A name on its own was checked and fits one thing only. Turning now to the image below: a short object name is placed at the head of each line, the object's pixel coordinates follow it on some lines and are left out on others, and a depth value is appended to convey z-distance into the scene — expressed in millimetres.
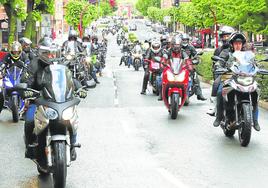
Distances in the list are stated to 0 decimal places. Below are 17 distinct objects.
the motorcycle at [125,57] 45219
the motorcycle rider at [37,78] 7879
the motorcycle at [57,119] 7223
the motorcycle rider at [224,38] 12164
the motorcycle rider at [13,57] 14178
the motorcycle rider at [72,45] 21797
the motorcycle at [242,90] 10336
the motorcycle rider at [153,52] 20172
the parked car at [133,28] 167250
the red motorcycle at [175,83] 14242
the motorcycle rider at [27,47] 14918
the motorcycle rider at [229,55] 11188
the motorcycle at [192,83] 16219
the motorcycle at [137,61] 38094
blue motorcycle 13989
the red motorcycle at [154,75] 19825
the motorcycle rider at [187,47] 16875
